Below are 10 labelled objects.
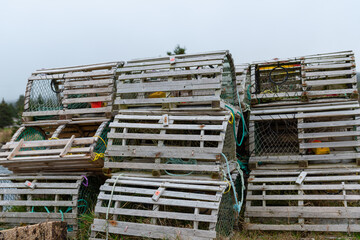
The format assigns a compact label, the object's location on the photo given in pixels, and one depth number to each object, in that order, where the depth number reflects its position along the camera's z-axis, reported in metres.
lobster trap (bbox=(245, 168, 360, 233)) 3.88
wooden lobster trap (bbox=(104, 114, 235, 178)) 3.75
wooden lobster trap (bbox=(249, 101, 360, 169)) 4.57
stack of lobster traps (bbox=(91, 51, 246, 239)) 3.46
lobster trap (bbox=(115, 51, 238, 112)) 4.07
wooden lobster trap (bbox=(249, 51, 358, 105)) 5.01
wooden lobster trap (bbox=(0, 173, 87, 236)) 4.15
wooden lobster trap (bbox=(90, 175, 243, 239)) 3.28
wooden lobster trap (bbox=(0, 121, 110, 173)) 4.15
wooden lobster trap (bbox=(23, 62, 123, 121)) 4.87
